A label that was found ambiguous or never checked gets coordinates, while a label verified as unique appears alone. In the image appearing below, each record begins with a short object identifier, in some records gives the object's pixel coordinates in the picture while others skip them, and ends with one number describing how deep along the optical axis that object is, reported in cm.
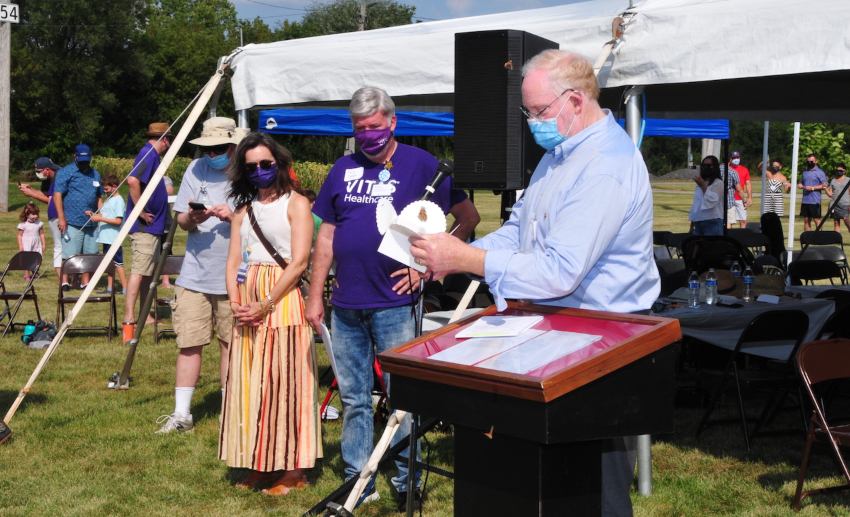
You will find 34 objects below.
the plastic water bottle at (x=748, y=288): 695
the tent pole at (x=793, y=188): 1438
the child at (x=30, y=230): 1252
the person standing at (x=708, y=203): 1259
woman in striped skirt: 491
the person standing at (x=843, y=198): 1859
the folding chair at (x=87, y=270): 931
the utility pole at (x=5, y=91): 2159
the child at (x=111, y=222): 1112
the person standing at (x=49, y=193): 1187
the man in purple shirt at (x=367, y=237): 443
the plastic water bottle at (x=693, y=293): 669
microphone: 417
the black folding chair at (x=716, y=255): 927
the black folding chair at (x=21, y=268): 973
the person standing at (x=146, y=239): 890
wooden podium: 229
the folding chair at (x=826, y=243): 1024
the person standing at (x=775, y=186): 1978
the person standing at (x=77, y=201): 1105
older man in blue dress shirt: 263
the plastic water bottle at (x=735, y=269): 763
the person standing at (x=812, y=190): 2178
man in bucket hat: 580
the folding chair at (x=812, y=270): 950
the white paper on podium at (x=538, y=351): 234
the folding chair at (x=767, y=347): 582
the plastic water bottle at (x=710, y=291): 676
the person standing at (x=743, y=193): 1764
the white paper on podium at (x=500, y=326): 261
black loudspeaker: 468
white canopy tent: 462
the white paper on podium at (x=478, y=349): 247
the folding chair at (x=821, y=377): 473
